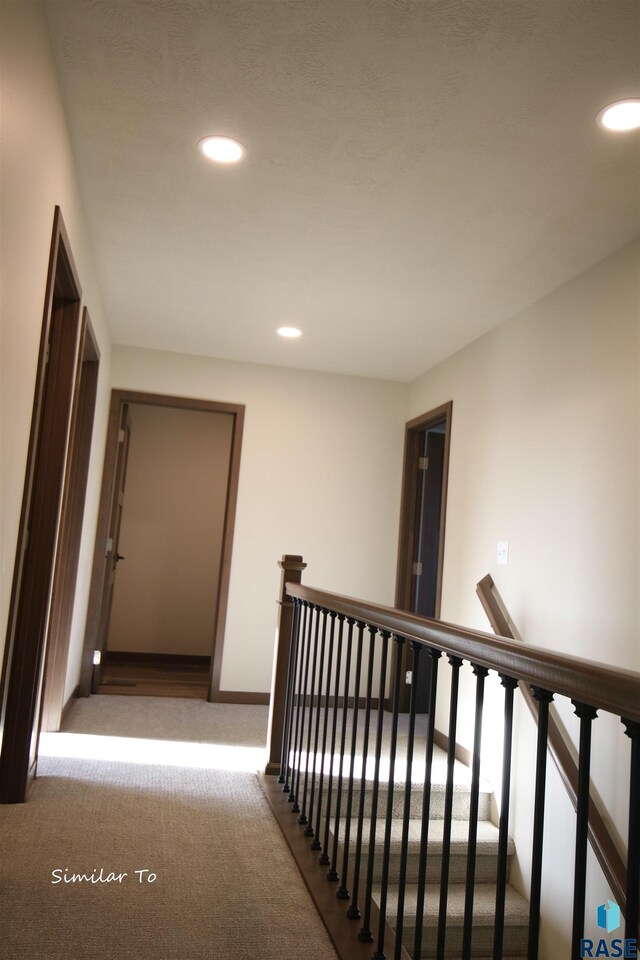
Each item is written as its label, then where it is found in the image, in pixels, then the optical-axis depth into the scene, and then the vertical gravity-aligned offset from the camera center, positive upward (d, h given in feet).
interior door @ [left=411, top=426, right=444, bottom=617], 17.25 +0.52
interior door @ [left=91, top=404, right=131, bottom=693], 16.29 -0.32
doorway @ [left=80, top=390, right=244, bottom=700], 21.45 -0.42
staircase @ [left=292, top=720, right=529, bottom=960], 10.09 -4.75
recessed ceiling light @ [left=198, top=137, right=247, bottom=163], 7.92 +4.26
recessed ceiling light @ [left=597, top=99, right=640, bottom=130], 6.79 +4.30
